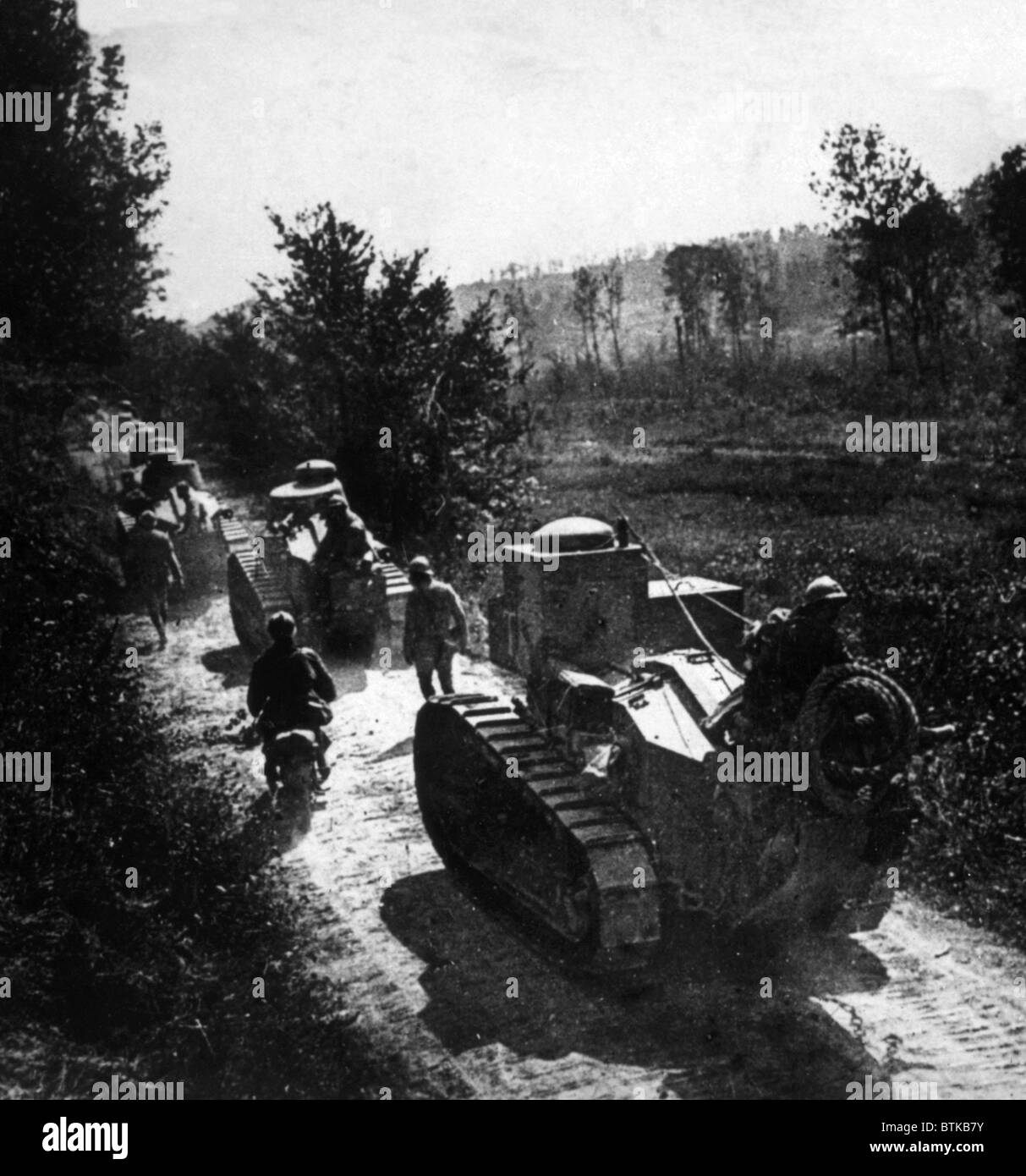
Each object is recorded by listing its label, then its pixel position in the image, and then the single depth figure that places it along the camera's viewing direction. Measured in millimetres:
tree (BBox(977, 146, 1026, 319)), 26531
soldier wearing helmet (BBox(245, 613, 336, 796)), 10430
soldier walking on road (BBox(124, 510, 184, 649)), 16266
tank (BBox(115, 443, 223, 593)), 18578
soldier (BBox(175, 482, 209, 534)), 18828
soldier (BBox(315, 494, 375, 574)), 15227
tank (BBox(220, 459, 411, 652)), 15203
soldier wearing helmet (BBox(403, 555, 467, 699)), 12305
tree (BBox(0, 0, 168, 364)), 22391
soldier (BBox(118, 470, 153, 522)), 18438
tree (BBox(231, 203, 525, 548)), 21641
